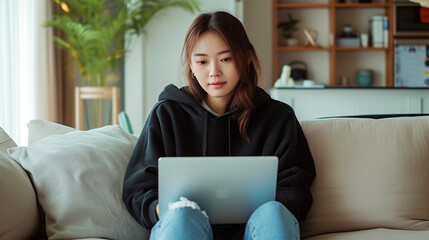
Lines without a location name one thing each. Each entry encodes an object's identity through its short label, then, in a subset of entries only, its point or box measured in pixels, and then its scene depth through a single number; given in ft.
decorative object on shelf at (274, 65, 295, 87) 15.16
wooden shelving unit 19.98
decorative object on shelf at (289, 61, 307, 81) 20.07
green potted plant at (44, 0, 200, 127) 13.91
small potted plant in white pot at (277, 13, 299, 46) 20.16
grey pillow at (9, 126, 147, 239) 4.92
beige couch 4.92
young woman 5.03
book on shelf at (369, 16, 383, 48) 19.79
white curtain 11.59
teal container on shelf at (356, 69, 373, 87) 20.11
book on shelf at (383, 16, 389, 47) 19.86
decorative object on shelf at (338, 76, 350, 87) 20.36
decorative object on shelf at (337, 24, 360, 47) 19.98
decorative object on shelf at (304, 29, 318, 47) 20.08
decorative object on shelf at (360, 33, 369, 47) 19.92
